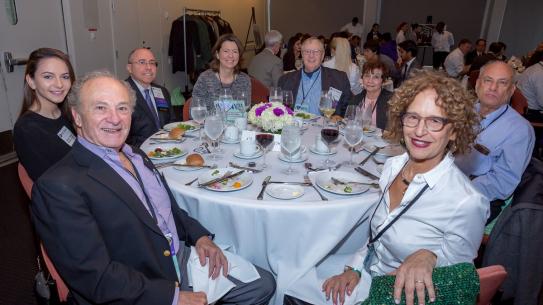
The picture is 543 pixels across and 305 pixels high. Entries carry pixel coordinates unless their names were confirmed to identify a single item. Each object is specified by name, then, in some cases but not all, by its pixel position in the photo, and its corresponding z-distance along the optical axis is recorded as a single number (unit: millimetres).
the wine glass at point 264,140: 1862
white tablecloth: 1517
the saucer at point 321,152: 2080
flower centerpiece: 2232
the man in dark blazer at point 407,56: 6488
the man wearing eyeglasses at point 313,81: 3412
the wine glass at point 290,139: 1761
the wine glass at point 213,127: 1904
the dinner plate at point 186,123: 2570
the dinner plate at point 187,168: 1829
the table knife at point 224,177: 1640
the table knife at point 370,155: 1954
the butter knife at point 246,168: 1816
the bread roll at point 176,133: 2316
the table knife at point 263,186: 1550
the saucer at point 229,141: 2287
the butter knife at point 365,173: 1770
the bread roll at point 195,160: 1857
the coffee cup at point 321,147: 2090
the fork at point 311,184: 1558
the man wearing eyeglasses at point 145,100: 2768
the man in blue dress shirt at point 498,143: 1844
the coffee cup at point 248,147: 1987
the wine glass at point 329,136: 1870
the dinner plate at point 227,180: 1611
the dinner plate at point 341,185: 1595
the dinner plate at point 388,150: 2050
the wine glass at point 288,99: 2749
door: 3957
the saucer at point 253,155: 2002
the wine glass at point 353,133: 1832
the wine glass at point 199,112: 2285
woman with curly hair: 1150
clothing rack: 7018
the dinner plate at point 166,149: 1941
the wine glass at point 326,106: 2602
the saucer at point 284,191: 1552
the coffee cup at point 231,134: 2289
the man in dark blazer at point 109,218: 1153
